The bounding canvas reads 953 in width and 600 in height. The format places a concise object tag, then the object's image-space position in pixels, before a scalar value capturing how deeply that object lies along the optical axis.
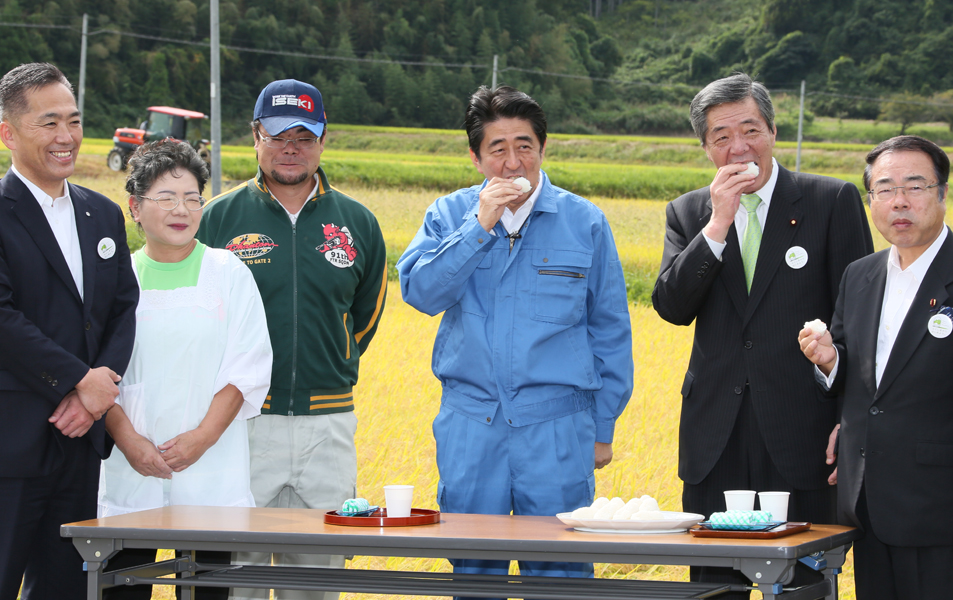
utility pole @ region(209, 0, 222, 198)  21.30
